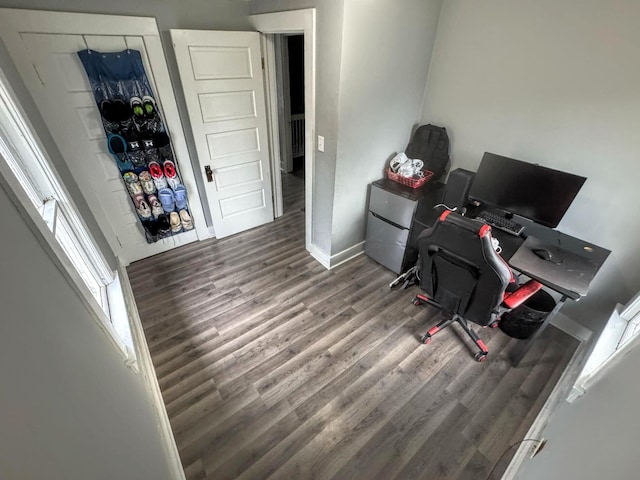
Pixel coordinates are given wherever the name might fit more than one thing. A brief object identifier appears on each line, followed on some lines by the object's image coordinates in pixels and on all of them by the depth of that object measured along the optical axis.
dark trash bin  1.96
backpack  2.46
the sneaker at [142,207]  2.52
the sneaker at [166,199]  2.61
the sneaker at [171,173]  2.53
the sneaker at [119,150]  2.20
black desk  1.56
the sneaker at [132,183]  2.40
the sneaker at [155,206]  2.59
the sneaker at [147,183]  2.46
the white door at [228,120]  2.27
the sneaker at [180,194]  2.66
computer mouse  1.71
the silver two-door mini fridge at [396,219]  2.32
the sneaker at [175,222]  2.79
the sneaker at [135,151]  2.28
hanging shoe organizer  2.04
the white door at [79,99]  1.76
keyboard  1.98
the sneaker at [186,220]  2.86
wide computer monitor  1.80
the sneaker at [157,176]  2.47
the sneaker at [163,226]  2.71
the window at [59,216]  1.30
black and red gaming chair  1.45
